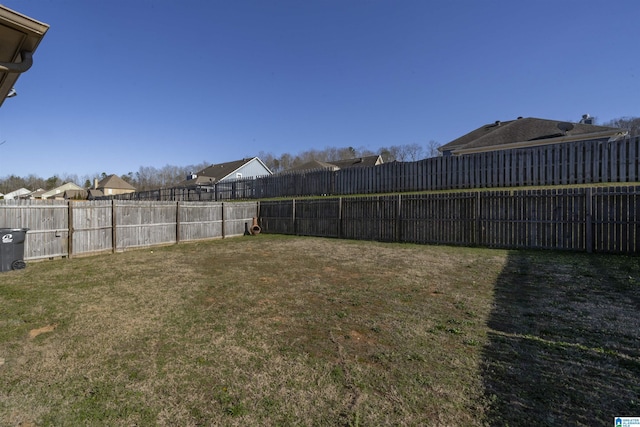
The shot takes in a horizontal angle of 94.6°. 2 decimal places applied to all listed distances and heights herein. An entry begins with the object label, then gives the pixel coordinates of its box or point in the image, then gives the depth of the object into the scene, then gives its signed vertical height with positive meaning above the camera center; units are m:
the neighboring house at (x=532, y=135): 15.12 +4.07
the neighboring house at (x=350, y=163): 35.03 +5.52
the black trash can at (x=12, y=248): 6.94 -0.99
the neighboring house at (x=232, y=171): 38.50 +5.02
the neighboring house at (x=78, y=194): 41.08 +1.91
